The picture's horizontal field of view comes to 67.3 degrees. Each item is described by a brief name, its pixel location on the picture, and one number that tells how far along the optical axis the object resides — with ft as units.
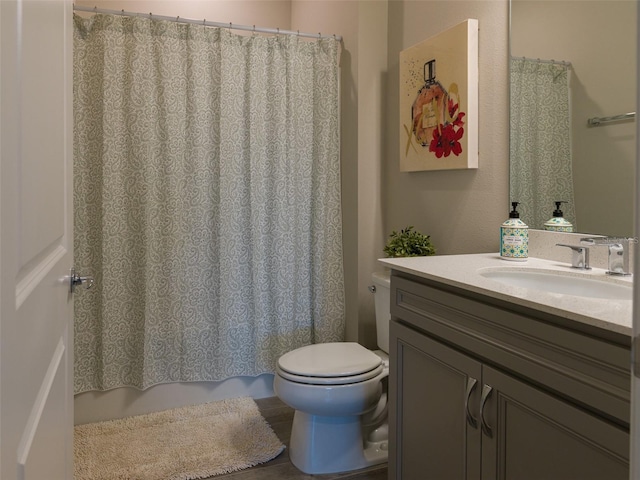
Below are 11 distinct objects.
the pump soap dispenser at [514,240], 5.37
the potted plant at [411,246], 6.88
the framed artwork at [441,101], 6.26
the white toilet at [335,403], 5.95
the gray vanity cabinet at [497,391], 2.97
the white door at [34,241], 1.94
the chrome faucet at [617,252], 4.34
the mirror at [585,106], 4.57
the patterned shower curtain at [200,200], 7.45
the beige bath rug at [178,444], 6.27
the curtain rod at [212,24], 7.21
